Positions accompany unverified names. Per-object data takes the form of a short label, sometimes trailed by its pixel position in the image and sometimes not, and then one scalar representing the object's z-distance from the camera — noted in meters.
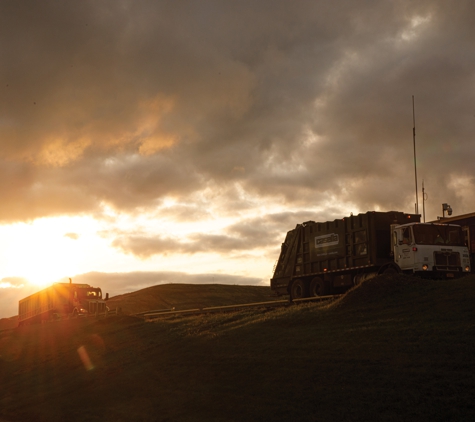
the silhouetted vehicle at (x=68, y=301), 48.69
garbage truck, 26.67
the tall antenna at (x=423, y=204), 32.22
